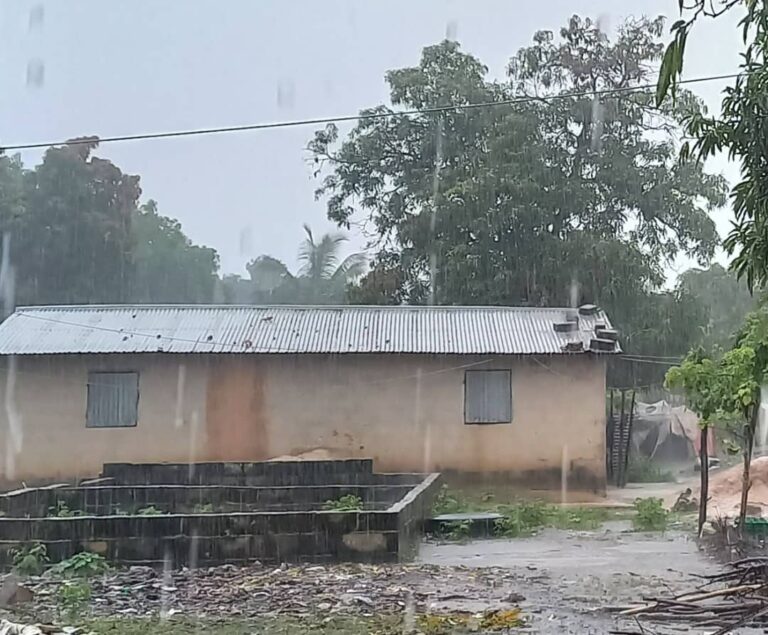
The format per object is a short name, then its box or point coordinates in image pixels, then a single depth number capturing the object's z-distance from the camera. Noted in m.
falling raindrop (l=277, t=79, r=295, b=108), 13.89
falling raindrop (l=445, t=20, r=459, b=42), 16.46
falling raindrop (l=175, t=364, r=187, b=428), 16.97
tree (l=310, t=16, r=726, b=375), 22.48
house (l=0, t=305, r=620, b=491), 16.64
